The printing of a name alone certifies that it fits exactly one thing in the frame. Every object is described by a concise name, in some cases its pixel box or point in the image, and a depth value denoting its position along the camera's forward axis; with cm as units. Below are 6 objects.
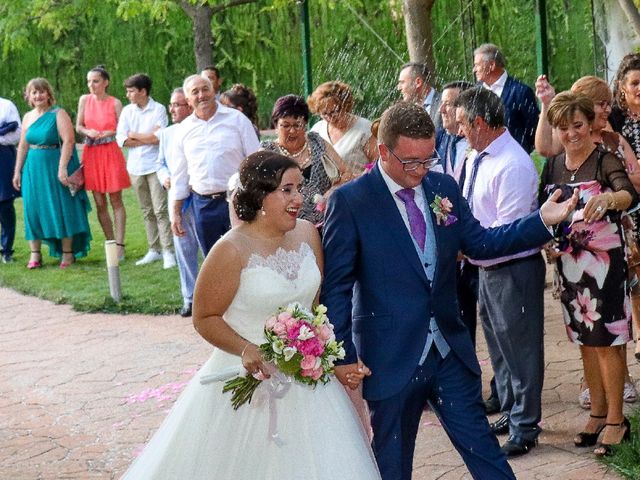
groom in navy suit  482
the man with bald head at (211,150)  991
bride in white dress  489
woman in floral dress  596
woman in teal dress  1364
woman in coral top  1388
